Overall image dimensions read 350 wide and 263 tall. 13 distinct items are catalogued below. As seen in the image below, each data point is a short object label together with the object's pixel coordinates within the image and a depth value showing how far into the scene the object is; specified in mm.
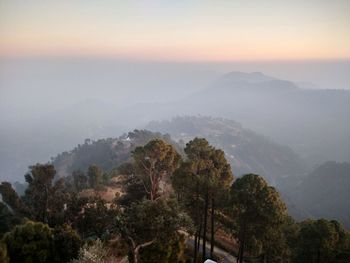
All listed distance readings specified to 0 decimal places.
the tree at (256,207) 24562
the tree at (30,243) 21000
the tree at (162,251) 21203
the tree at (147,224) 20219
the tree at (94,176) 69381
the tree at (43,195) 35247
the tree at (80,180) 70725
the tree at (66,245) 22547
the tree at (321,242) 24969
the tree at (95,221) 30328
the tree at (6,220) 34375
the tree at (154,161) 34875
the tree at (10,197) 38381
